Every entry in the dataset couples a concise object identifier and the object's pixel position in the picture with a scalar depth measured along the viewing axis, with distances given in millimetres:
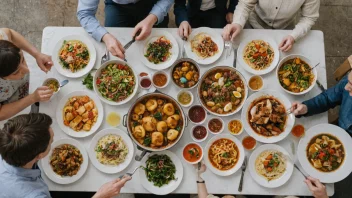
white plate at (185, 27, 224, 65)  2738
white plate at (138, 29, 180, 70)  2725
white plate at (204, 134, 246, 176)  2496
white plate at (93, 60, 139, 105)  2602
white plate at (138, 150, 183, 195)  2482
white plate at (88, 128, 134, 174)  2514
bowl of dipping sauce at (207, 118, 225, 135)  2592
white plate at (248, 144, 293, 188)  2482
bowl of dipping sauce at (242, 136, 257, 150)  2576
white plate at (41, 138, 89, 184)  2480
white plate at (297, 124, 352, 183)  2475
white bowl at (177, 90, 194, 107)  2621
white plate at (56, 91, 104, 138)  2578
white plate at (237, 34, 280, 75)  2705
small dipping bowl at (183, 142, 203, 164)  2512
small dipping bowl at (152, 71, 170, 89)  2682
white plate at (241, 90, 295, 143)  2531
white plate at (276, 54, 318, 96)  2617
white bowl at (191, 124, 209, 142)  2553
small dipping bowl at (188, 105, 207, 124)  2596
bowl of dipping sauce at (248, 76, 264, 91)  2678
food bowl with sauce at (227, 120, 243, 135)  2598
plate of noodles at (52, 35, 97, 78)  2703
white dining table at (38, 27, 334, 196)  2514
